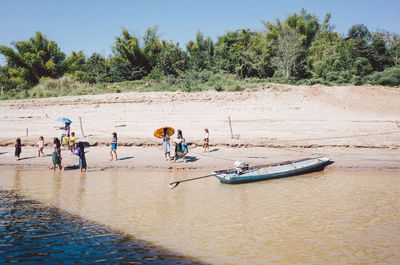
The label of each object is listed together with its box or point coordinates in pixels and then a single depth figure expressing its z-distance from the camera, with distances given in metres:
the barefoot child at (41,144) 16.30
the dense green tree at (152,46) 47.72
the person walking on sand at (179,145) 14.59
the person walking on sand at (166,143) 14.80
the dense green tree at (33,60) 45.75
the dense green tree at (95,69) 44.28
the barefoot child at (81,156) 13.39
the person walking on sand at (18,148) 15.86
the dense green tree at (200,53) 42.05
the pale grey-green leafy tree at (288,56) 38.13
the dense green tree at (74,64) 47.83
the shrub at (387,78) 28.50
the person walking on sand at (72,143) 16.78
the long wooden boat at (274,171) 11.99
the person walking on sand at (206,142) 16.03
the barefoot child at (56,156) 14.16
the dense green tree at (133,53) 47.03
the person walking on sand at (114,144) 15.19
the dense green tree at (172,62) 42.78
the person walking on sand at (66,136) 17.56
